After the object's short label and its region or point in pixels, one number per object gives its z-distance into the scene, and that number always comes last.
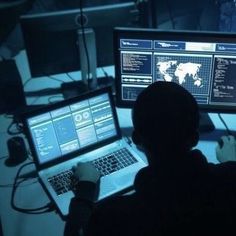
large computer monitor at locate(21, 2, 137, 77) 2.11
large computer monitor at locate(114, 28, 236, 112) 1.77
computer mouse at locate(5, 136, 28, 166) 1.88
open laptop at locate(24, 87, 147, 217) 1.70
